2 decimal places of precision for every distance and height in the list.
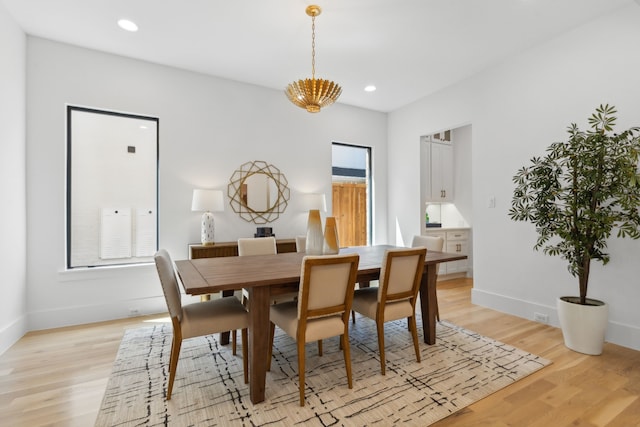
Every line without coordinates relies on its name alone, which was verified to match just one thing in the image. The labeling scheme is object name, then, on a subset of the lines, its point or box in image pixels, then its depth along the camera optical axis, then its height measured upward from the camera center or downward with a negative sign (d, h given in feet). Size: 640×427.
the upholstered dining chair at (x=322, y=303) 6.16 -1.84
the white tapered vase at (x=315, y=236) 8.22 -0.56
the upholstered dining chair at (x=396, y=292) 7.35 -1.90
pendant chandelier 8.50 +3.39
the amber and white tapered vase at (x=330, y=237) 8.21 -0.58
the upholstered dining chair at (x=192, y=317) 6.36 -2.19
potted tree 7.79 +0.18
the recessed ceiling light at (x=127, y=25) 9.36 +5.76
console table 11.63 -1.32
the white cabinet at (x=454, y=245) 17.40 -1.72
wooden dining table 6.16 -1.31
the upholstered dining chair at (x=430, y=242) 10.56 -0.98
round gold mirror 13.74 +1.03
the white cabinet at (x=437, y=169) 16.93 +2.52
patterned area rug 5.87 -3.72
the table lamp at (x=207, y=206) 11.94 +0.35
